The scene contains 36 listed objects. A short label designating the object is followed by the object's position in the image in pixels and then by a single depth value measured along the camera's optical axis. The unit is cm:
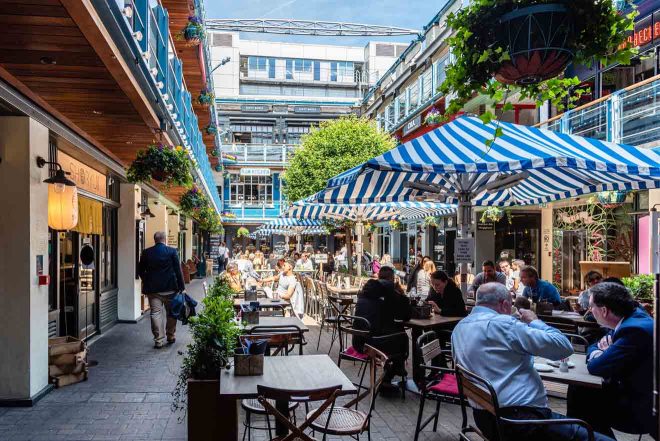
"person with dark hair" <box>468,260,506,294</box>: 933
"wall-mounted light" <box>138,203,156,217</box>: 1330
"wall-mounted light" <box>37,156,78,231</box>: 707
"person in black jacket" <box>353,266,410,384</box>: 677
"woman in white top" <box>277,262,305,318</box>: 1127
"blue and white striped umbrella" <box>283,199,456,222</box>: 1282
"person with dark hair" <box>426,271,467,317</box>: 752
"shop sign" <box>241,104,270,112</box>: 5106
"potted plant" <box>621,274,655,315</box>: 879
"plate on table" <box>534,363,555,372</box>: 440
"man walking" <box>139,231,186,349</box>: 950
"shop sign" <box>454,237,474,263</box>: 708
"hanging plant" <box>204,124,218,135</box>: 2211
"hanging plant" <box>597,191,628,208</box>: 1155
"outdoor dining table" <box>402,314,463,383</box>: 671
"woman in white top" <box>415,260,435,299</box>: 1155
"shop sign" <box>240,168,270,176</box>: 4222
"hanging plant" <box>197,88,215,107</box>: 1862
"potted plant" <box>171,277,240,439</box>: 436
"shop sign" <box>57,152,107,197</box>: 885
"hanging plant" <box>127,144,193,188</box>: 846
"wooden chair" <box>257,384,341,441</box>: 355
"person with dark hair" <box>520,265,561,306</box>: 866
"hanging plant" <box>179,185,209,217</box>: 1380
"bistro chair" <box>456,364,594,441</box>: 350
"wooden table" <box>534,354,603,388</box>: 414
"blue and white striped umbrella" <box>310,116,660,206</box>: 582
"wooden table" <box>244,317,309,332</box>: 662
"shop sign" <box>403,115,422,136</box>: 2770
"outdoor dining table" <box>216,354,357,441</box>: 384
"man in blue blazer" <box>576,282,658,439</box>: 400
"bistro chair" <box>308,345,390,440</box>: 407
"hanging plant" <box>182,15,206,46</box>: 1320
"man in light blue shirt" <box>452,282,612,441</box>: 372
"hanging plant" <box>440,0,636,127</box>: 343
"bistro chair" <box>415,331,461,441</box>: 485
